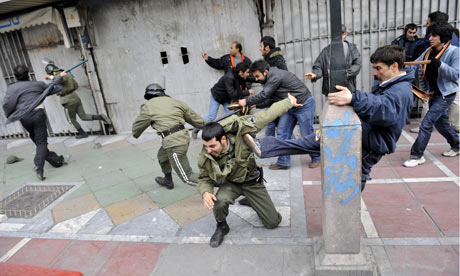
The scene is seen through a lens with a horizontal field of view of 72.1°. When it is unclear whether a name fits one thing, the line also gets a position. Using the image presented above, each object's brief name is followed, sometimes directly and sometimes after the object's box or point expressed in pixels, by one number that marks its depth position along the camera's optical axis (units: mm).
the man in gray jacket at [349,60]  5371
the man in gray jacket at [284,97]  4562
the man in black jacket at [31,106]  5492
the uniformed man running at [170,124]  4207
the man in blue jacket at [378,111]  2295
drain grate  4742
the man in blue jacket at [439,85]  4207
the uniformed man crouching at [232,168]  3084
